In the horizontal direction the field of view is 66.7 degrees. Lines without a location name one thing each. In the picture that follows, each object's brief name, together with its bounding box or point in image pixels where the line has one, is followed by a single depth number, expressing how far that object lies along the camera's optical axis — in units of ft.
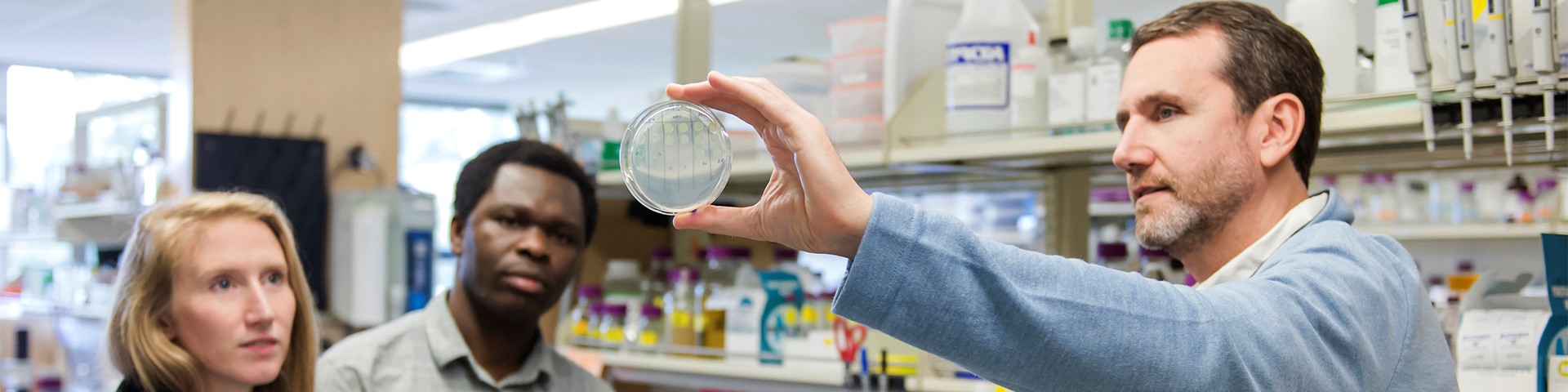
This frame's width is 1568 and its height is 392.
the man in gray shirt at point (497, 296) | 7.22
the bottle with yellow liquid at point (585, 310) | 9.34
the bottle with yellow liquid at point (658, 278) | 9.34
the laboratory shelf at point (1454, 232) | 15.24
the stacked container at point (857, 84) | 7.30
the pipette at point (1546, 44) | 4.21
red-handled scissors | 7.14
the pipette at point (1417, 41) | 4.53
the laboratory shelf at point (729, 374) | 7.52
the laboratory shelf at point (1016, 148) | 5.86
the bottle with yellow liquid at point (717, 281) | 8.57
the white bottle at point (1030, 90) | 6.40
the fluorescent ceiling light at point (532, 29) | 23.54
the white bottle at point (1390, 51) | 5.01
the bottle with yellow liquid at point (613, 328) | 9.04
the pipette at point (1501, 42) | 4.30
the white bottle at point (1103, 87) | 5.93
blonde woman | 5.89
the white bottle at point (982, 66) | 6.36
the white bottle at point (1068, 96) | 6.11
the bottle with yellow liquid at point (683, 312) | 8.68
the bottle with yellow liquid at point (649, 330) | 8.82
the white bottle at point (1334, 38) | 5.40
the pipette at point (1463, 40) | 4.40
